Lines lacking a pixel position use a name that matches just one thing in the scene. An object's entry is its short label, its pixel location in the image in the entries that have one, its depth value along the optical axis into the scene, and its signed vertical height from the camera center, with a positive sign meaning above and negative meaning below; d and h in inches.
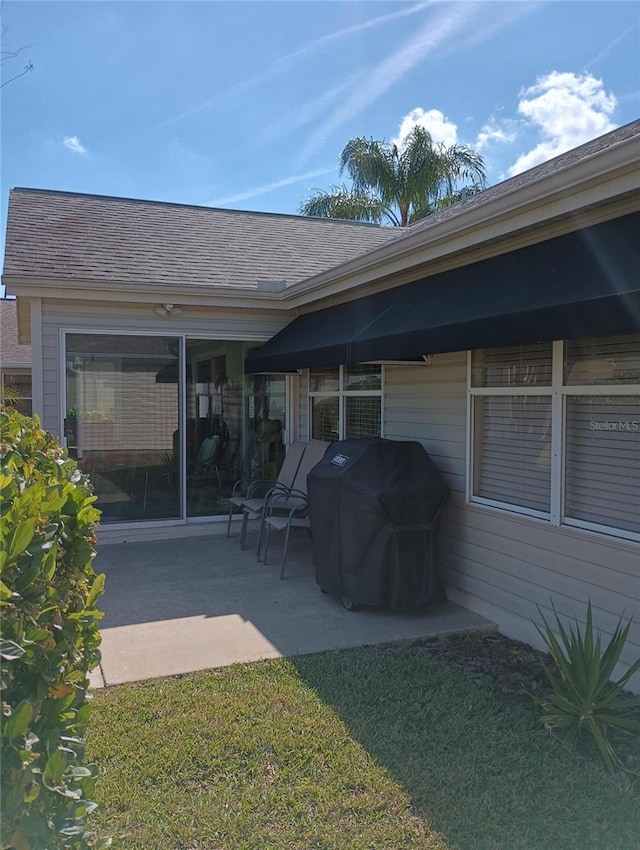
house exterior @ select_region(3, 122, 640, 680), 148.3 +14.1
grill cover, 186.1 -36.5
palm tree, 784.9 +274.5
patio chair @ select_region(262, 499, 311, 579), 233.8 -45.3
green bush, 50.0 -24.4
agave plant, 120.8 -57.5
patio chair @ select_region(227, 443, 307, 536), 281.7 -37.9
